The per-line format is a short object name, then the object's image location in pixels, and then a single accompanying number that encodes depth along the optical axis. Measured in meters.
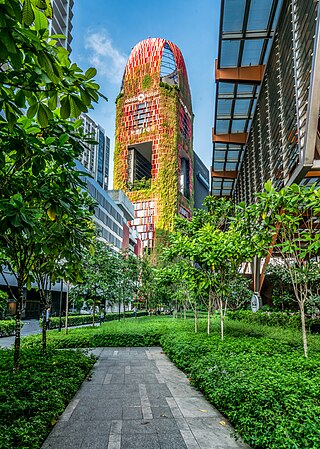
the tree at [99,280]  18.69
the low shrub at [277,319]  16.80
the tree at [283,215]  6.70
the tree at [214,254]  9.32
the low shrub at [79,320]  24.83
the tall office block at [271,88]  11.92
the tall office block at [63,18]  54.11
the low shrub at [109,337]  13.35
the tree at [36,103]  1.92
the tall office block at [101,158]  112.96
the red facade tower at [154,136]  79.88
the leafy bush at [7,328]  19.20
